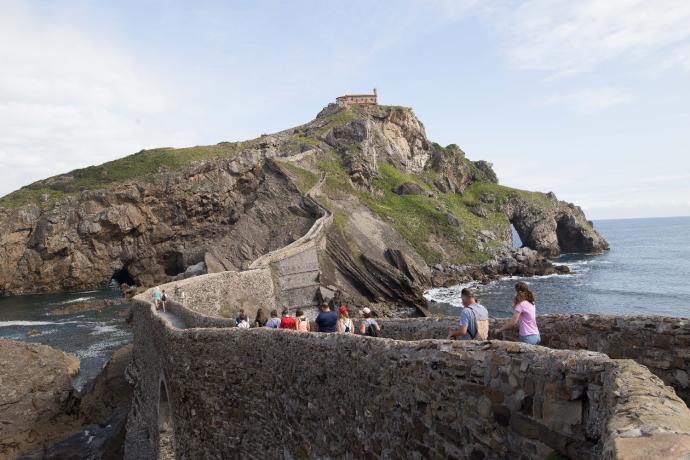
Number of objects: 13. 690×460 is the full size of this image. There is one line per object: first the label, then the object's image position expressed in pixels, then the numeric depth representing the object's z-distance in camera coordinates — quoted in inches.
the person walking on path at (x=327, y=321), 471.2
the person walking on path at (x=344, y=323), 454.6
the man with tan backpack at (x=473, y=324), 304.8
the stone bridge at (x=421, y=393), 161.8
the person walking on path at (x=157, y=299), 920.3
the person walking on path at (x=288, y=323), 495.2
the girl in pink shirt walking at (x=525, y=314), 310.0
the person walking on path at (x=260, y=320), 589.6
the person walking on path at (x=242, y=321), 556.1
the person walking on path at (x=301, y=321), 494.3
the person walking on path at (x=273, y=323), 537.7
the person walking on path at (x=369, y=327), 487.2
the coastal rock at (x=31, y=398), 895.1
